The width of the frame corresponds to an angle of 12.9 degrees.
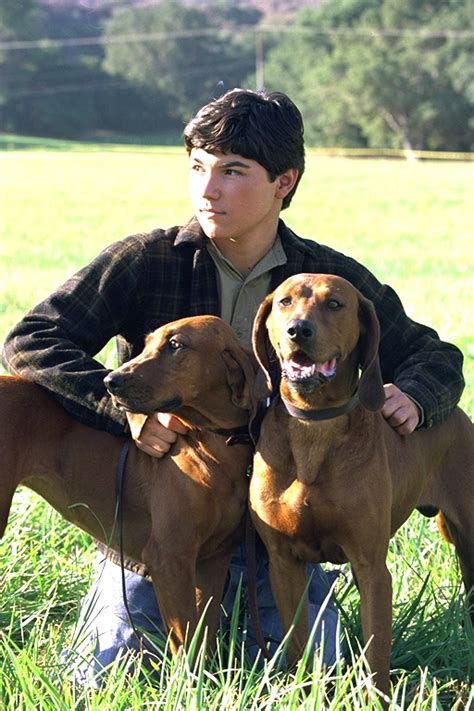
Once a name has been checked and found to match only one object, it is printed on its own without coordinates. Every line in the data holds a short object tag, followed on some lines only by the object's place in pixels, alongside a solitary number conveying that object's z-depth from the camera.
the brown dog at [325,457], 5.67
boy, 6.74
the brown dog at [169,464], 6.03
